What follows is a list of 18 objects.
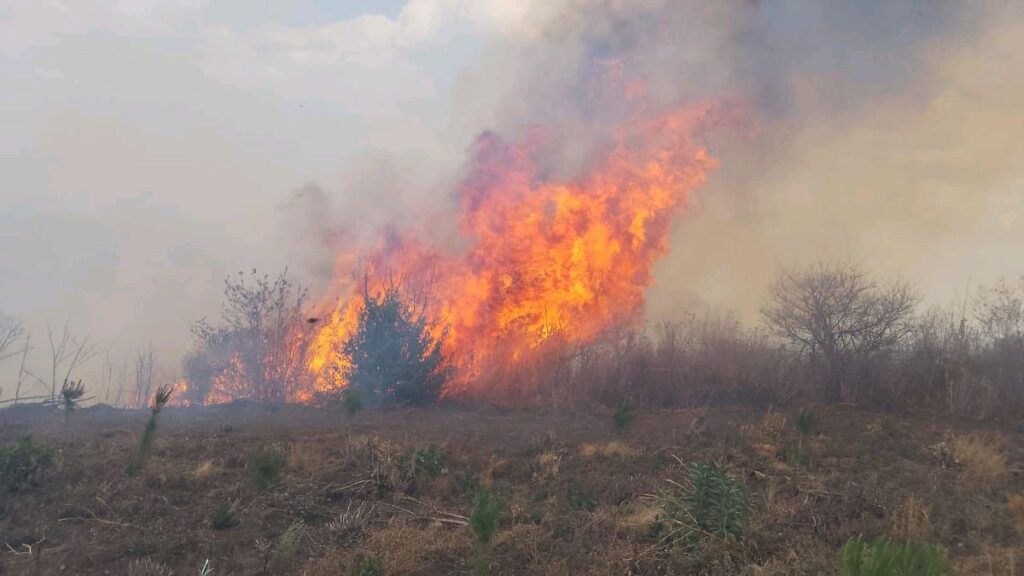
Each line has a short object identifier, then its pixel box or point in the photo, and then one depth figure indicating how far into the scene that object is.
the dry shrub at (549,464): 10.29
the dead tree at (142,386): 33.96
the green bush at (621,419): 12.26
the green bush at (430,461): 9.85
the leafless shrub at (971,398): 16.45
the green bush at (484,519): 5.85
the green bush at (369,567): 5.49
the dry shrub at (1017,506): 8.27
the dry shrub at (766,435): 11.38
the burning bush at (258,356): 27.33
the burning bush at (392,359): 20.14
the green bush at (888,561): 3.70
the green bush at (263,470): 7.95
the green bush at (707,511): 6.69
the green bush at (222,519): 7.64
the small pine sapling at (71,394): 13.49
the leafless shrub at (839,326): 19.22
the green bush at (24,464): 8.83
